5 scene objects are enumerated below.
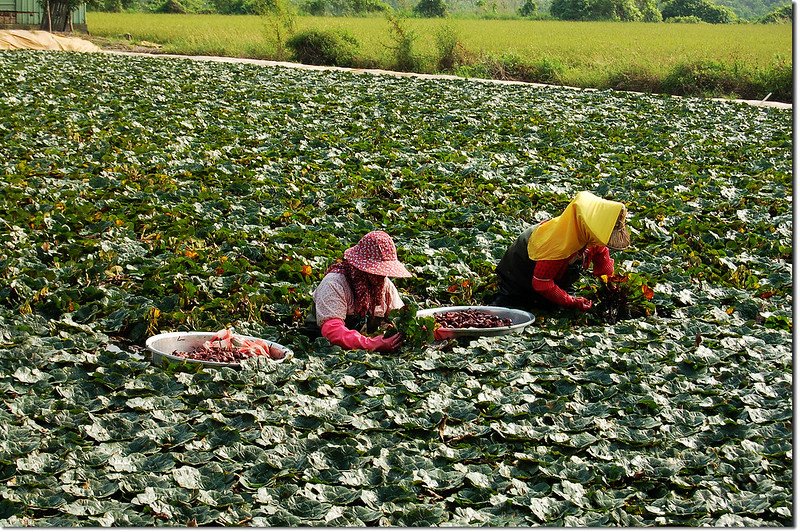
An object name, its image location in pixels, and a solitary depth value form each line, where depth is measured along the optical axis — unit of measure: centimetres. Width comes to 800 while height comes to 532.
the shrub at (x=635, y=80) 1778
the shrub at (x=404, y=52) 2141
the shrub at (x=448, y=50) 2145
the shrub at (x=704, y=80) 1736
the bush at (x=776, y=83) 1711
